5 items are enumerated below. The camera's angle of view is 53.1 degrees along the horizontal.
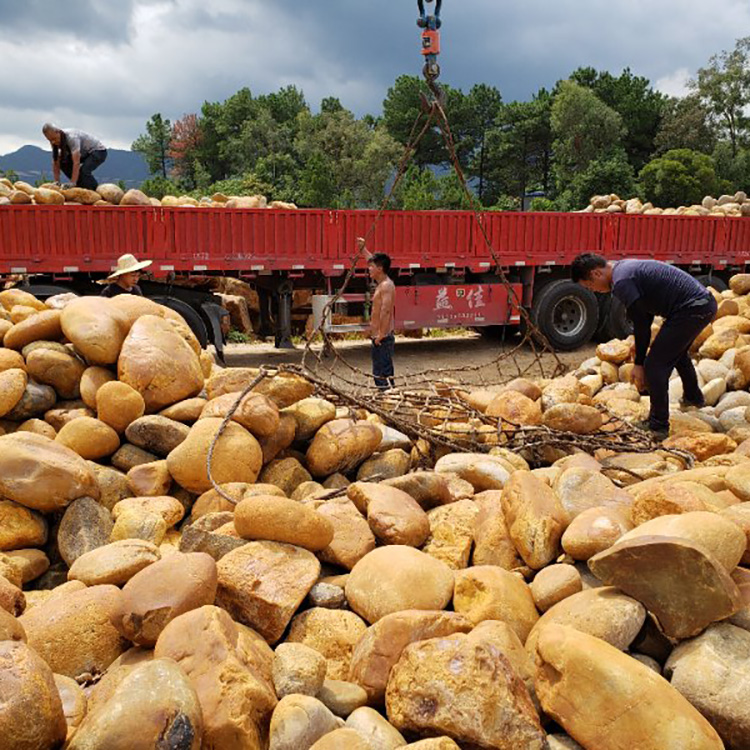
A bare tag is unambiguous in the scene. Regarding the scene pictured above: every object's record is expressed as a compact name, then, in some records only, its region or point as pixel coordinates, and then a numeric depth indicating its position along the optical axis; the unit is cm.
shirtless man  734
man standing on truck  1095
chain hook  488
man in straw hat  623
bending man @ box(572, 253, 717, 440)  522
